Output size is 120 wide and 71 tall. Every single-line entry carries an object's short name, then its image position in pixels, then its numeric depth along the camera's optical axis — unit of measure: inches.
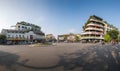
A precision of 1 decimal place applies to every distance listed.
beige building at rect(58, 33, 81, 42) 1748.7
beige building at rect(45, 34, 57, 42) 1942.1
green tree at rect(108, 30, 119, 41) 1291.6
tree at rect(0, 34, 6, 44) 946.5
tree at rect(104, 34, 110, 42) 1306.6
